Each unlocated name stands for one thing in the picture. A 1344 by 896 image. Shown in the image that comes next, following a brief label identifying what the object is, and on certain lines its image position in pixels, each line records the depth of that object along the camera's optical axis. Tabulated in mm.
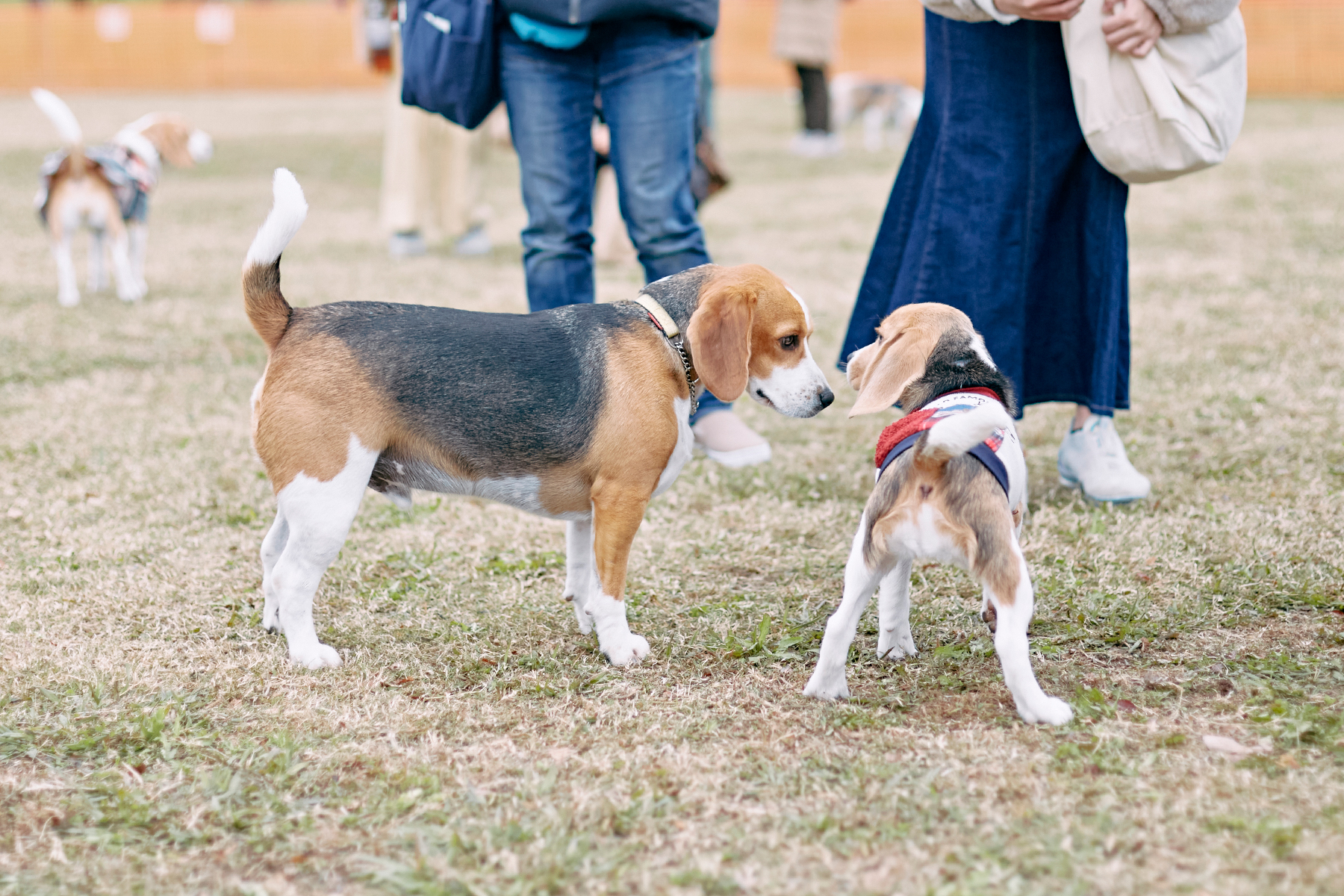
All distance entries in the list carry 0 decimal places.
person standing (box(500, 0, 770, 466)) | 4012
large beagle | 2893
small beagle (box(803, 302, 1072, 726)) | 2510
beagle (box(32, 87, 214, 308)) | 7406
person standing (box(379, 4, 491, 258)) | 8805
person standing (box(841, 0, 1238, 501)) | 3871
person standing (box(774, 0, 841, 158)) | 15555
